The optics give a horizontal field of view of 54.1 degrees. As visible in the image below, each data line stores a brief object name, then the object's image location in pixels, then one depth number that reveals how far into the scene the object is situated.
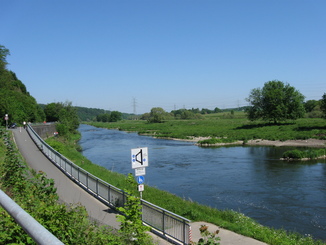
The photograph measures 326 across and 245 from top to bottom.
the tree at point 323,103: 63.86
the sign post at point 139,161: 12.91
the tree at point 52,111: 91.62
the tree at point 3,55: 75.22
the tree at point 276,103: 77.19
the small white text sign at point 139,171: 12.94
